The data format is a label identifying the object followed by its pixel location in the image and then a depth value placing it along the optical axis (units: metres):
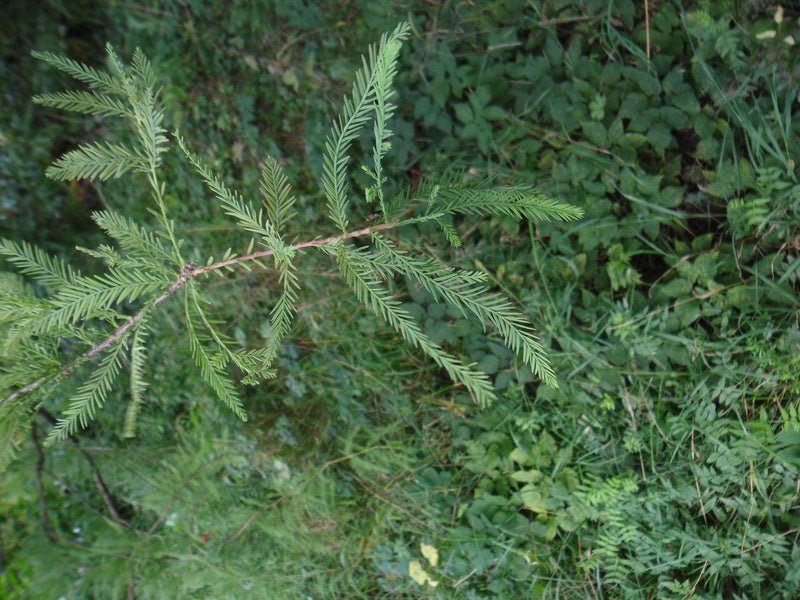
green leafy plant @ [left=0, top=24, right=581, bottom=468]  1.25
